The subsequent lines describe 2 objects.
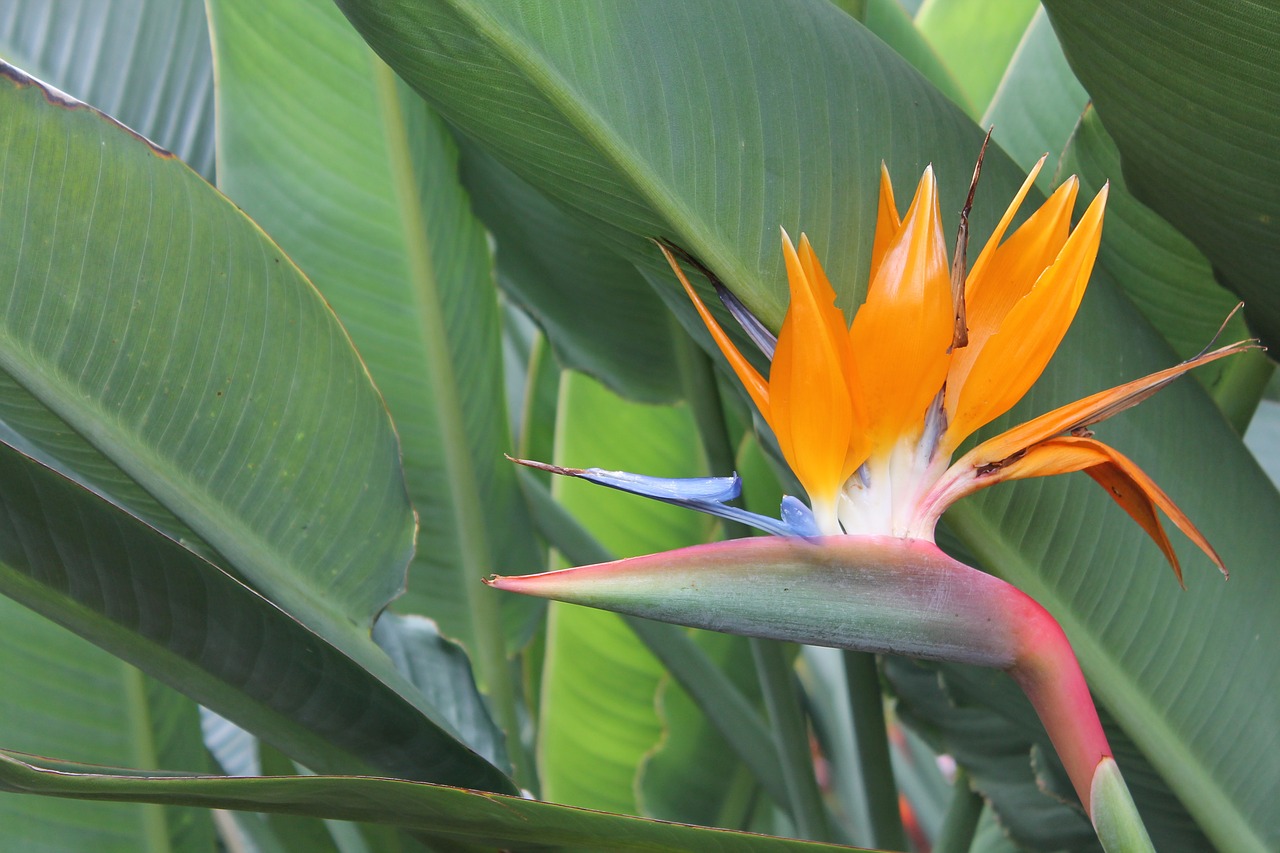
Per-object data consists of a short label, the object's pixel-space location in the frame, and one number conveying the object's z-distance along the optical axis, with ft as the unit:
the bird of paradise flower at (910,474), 5.65
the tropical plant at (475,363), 6.00
